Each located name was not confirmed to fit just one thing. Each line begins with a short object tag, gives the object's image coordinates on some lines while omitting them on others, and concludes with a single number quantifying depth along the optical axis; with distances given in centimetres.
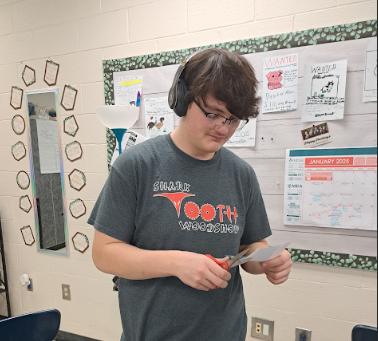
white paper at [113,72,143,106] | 190
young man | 82
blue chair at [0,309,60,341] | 114
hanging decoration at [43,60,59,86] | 212
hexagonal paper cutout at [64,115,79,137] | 211
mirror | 218
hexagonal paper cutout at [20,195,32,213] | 232
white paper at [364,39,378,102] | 141
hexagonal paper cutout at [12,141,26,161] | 229
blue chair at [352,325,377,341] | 108
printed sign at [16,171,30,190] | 231
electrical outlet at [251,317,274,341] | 175
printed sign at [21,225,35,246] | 234
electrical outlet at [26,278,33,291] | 239
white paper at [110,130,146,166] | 172
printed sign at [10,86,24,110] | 226
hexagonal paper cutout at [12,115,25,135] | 228
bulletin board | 147
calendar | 148
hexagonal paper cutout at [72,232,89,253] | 215
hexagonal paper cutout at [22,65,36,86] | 220
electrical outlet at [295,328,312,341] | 166
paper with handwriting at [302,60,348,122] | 149
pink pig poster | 158
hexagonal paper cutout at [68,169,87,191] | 212
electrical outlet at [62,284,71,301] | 226
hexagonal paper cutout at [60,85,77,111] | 208
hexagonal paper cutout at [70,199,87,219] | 215
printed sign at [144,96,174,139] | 185
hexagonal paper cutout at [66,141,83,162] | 211
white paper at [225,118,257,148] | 169
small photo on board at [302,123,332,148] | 154
